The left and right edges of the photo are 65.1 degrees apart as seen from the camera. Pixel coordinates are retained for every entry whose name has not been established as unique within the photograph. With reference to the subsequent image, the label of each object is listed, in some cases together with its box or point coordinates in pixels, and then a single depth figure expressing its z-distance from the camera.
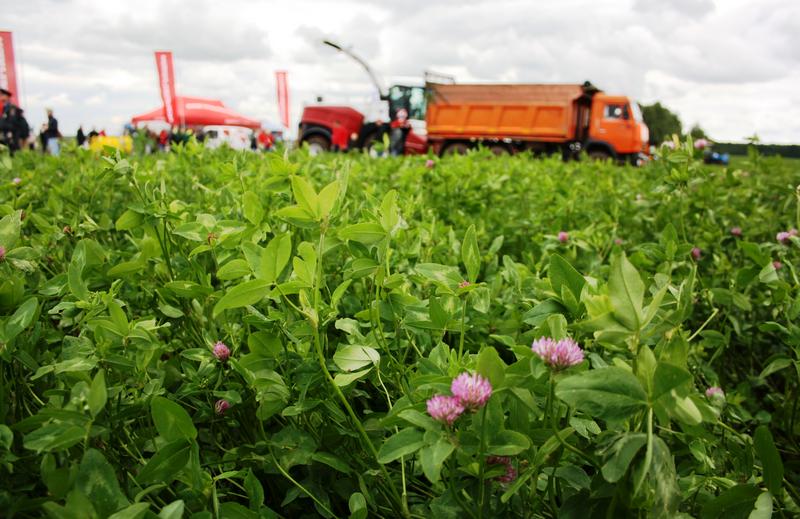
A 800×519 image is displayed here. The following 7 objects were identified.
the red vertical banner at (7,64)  17.34
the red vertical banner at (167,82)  17.12
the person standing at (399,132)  16.23
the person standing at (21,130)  11.15
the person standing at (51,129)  15.58
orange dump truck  17.25
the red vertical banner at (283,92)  23.41
